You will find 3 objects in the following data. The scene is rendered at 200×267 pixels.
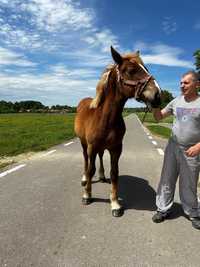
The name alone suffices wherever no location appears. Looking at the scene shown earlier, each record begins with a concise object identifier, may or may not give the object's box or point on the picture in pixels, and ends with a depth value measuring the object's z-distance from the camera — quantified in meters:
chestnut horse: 2.55
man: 2.58
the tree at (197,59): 25.99
